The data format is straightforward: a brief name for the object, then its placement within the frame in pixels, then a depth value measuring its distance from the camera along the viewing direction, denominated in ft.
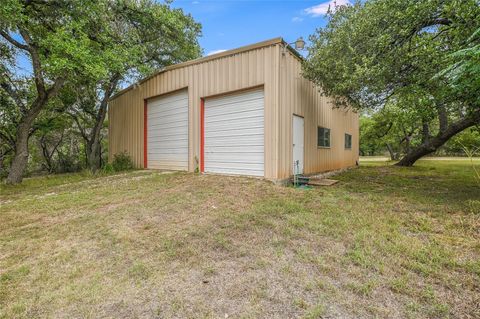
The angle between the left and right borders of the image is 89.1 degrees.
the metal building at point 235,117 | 20.66
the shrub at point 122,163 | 33.89
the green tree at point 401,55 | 15.28
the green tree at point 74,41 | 21.48
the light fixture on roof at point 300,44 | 21.07
